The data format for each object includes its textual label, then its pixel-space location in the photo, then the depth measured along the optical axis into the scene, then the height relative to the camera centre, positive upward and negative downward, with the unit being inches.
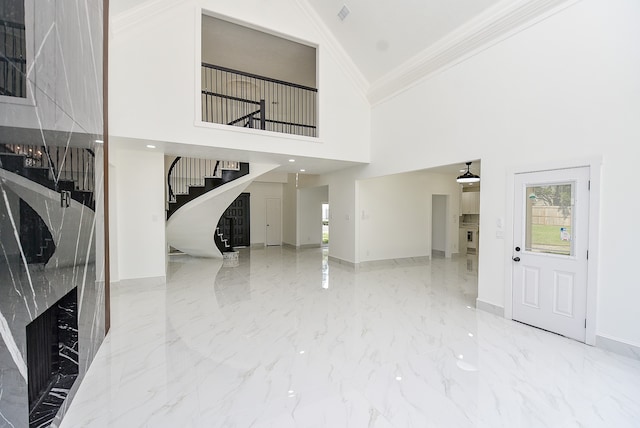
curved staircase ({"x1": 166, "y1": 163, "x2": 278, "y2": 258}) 260.8 -2.6
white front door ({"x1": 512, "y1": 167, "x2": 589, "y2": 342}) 135.0 -19.6
